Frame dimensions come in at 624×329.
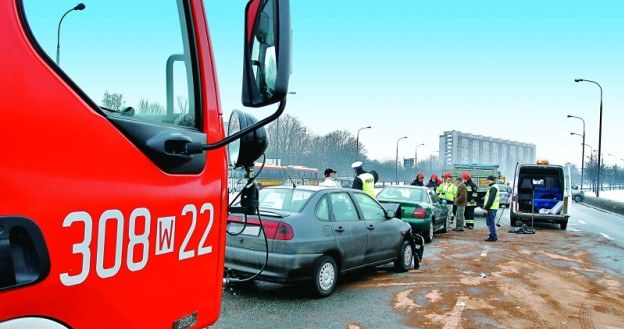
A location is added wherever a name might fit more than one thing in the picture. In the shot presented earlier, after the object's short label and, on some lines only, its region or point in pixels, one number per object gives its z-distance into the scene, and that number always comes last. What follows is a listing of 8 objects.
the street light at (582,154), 45.54
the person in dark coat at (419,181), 16.57
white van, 16.69
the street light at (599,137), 37.82
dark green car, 11.87
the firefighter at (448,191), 16.94
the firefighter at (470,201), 15.45
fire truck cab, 1.33
